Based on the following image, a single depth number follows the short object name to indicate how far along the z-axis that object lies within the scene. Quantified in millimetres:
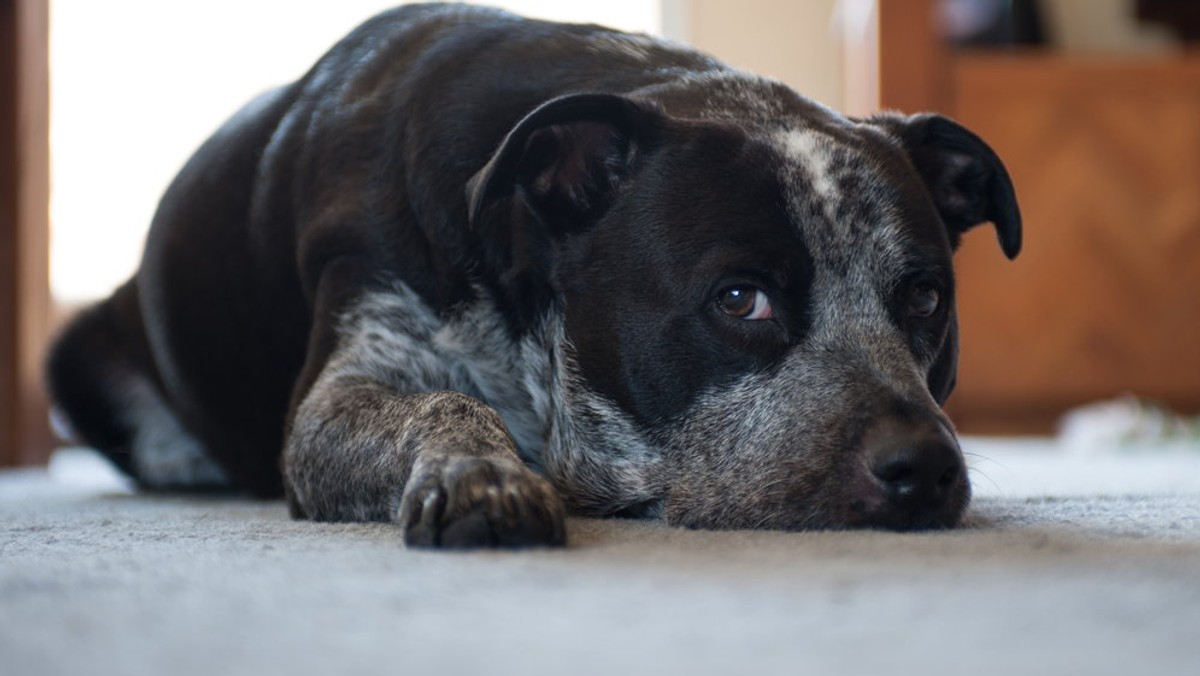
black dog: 1529
